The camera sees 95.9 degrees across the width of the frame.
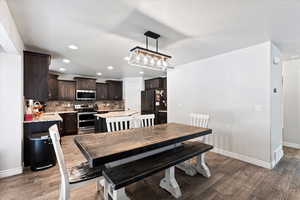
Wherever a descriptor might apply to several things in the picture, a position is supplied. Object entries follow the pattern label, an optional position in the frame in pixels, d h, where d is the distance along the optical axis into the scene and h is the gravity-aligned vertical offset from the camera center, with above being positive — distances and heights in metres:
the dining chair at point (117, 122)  2.43 -0.43
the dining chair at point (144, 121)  2.77 -0.45
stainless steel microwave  5.63 +0.20
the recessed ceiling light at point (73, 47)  2.74 +1.11
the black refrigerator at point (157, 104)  5.82 -0.20
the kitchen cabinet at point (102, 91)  6.29 +0.41
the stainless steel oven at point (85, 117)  5.41 -0.72
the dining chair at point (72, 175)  1.36 -0.84
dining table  1.35 -0.53
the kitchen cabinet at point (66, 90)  5.39 +0.39
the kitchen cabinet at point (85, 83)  5.61 +0.69
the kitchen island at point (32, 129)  2.62 -0.62
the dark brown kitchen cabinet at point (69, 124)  4.98 -0.91
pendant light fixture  2.15 +0.71
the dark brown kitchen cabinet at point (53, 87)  4.99 +0.49
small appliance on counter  2.89 -0.28
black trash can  2.52 -0.99
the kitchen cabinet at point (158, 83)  6.24 +0.77
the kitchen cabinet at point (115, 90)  6.65 +0.49
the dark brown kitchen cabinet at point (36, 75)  2.71 +0.50
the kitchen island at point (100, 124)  4.28 -0.83
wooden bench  1.41 -0.81
